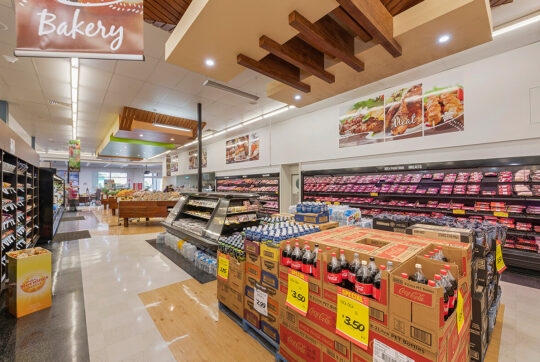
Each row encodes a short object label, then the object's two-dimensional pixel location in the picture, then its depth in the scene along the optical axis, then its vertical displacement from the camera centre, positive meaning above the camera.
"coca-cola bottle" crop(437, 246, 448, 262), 1.73 -0.56
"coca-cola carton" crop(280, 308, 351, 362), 1.55 -1.16
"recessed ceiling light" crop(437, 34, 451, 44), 2.93 +1.88
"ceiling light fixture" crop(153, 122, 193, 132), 8.62 +2.28
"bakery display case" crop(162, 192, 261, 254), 4.14 -0.68
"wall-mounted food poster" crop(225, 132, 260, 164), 10.16 +1.69
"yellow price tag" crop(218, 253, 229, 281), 2.67 -0.98
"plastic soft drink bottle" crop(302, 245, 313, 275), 1.78 -0.64
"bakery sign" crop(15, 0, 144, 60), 1.89 +1.36
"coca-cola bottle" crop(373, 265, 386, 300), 1.38 -0.65
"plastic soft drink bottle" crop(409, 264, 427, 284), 1.37 -0.57
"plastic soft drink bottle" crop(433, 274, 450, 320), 1.33 -0.67
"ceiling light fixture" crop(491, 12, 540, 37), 3.33 +2.38
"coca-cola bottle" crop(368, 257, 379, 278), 1.49 -0.56
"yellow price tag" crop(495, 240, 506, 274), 2.44 -0.86
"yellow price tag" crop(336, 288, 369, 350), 1.40 -0.86
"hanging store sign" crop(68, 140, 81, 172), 11.09 +1.54
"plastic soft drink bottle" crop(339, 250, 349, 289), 1.64 -0.64
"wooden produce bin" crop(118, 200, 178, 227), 8.11 -0.89
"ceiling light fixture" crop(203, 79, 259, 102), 5.54 +2.47
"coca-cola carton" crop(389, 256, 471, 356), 1.14 -0.71
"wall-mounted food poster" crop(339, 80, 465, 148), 4.94 +1.70
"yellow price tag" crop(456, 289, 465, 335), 1.39 -0.81
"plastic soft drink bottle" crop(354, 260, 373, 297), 1.43 -0.64
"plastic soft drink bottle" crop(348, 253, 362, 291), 1.57 -0.61
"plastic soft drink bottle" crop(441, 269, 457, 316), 1.37 -0.66
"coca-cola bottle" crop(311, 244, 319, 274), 1.82 -0.60
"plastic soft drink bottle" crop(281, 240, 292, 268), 1.98 -0.65
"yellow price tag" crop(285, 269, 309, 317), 1.76 -0.87
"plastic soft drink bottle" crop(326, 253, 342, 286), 1.59 -0.64
